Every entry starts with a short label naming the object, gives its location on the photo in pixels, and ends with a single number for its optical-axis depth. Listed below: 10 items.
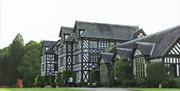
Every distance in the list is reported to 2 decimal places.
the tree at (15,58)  76.25
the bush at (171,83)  30.95
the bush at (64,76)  54.60
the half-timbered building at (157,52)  35.31
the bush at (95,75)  48.15
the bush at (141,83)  34.22
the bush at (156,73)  33.09
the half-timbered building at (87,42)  51.94
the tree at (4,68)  76.44
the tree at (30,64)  74.03
